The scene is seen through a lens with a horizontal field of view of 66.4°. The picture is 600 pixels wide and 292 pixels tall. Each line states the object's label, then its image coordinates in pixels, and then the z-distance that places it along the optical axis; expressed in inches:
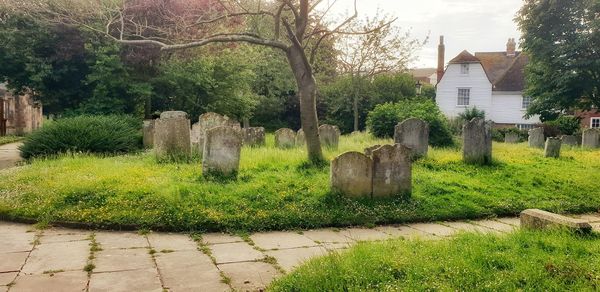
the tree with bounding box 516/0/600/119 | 928.3
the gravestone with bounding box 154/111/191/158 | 445.1
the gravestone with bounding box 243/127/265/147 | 638.5
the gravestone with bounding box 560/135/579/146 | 889.5
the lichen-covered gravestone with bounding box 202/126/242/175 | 349.4
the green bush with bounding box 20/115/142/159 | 509.4
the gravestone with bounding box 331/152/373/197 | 310.0
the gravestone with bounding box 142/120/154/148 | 631.8
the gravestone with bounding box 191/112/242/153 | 510.6
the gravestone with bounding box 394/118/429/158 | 496.1
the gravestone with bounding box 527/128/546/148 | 822.3
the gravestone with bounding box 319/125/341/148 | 603.5
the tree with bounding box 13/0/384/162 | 413.7
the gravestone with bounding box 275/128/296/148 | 623.5
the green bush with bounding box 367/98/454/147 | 668.7
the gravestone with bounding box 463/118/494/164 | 486.0
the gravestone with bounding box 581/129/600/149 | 837.8
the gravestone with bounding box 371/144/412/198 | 319.6
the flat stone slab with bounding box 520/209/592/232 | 193.2
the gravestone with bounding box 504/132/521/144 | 1091.9
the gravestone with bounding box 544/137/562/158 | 607.2
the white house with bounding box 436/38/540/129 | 1488.7
